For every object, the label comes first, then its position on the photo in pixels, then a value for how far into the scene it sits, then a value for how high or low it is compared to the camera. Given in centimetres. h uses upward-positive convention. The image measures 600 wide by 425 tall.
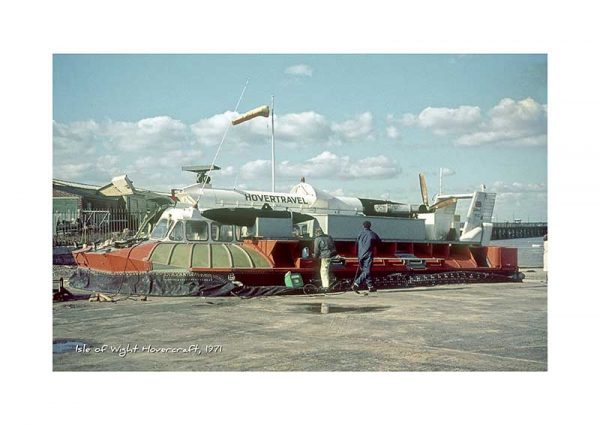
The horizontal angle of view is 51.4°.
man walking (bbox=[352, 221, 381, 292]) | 1243 -69
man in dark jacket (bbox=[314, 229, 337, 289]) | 1240 -67
